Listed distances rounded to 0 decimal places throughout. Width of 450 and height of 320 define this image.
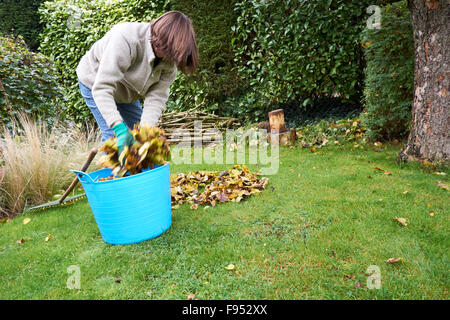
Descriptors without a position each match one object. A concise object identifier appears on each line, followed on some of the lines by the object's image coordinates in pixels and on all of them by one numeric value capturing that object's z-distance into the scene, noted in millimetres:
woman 2016
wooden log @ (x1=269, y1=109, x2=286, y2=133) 4512
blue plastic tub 1912
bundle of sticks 5254
